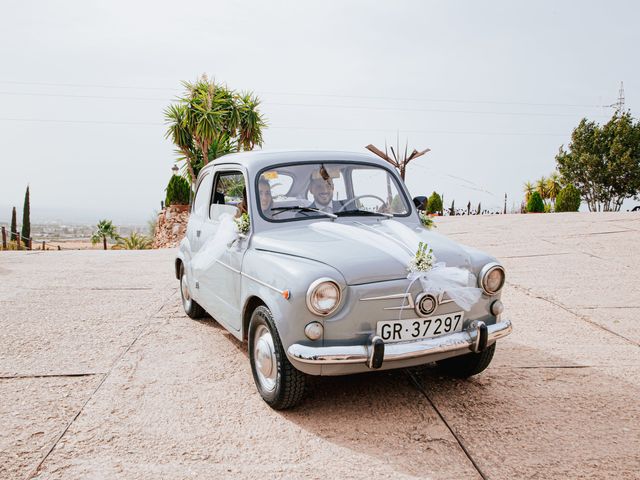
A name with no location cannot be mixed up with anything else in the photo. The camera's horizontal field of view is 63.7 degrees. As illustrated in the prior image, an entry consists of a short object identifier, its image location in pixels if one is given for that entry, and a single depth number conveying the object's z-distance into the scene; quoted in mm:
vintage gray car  3150
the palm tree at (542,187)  65312
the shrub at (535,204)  29234
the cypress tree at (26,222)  41000
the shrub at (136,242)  29734
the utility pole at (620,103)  58241
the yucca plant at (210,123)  25922
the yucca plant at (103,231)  44688
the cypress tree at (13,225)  43719
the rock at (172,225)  23578
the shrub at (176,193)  24391
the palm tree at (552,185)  57375
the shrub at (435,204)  29312
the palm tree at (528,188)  68188
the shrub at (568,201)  27000
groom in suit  4402
